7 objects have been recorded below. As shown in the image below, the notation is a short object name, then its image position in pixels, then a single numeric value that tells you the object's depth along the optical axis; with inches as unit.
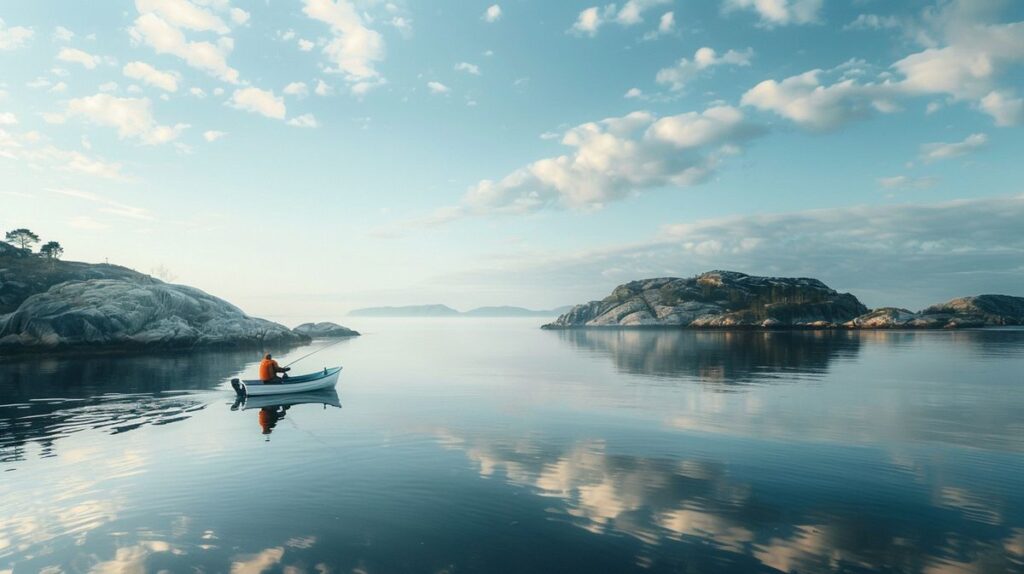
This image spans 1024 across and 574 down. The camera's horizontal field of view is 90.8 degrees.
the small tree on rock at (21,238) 5472.4
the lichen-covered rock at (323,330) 5821.9
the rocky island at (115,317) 3193.9
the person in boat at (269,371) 1582.2
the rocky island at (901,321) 7130.9
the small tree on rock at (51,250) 5285.4
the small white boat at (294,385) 1556.3
